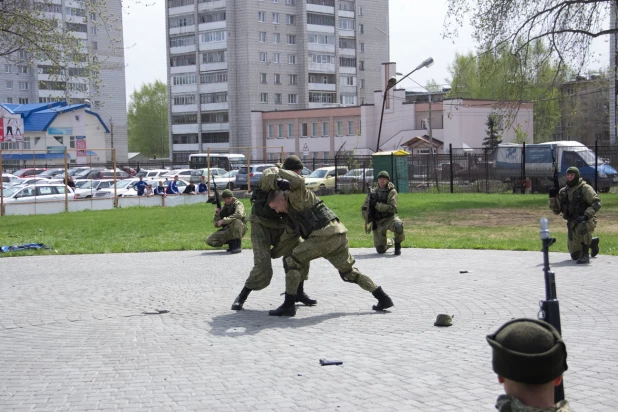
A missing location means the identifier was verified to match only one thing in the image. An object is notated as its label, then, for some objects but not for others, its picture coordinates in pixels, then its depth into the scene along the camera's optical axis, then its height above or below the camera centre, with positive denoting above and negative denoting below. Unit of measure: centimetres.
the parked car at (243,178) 4234 -145
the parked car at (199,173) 4804 -131
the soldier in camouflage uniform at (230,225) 1639 -153
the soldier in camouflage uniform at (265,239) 895 -103
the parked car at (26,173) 5034 -106
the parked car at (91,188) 3554 -164
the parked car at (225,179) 4550 -162
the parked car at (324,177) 4016 -147
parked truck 3425 -91
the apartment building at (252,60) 9475 +1121
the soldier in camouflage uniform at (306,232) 855 -91
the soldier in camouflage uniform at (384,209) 1507 -117
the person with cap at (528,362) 278 -77
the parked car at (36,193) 3238 -152
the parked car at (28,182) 3522 -119
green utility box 3603 -83
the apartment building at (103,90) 9475 +802
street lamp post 3803 +399
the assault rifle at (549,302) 329 -66
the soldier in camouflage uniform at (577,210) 1298 -111
